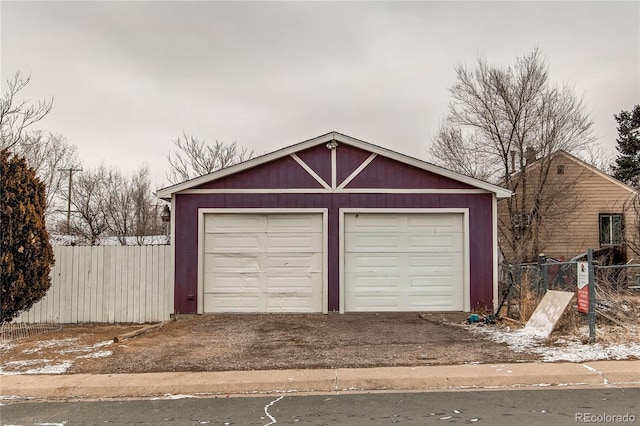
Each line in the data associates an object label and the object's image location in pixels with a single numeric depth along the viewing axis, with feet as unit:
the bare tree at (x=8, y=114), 64.31
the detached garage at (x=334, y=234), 40.65
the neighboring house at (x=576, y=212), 69.51
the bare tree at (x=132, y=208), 116.26
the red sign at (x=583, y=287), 27.30
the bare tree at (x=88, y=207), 109.19
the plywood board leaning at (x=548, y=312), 29.07
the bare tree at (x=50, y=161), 82.99
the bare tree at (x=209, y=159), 108.27
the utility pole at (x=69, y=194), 105.40
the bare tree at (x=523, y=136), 67.46
